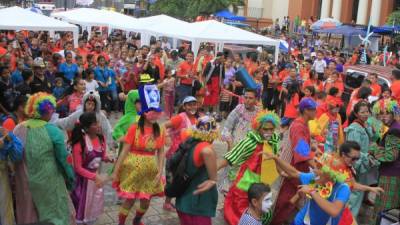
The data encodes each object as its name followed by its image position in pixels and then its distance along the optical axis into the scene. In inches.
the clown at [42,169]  183.0
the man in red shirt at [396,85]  396.2
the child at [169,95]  484.4
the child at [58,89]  372.8
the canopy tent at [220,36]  632.4
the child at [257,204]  178.2
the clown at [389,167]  233.0
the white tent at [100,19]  911.0
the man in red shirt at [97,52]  530.3
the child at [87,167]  208.8
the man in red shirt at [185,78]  502.9
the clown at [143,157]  208.7
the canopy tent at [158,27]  722.8
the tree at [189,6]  1406.3
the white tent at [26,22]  596.1
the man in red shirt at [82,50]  563.3
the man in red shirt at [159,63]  509.4
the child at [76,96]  306.8
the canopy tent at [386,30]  1107.3
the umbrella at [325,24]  1247.9
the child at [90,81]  419.4
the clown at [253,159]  213.6
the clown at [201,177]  177.8
